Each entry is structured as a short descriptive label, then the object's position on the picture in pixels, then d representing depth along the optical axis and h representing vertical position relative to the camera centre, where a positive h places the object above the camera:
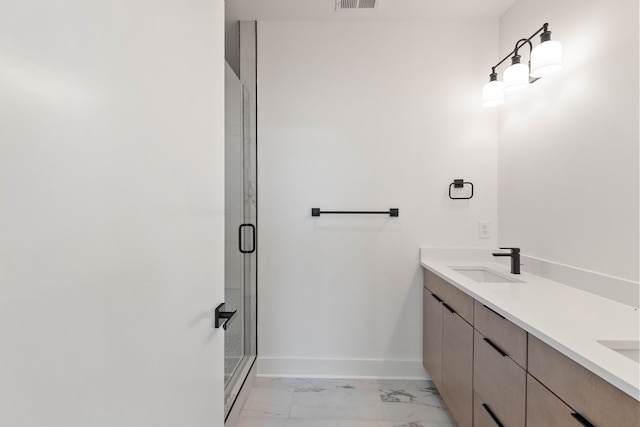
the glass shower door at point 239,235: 2.01 -0.19
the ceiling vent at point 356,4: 2.16 +1.38
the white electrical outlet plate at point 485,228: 2.41 -0.15
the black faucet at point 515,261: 1.94 -0.32
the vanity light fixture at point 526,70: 1.59 +0.75
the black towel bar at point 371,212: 2.41 -0.03
